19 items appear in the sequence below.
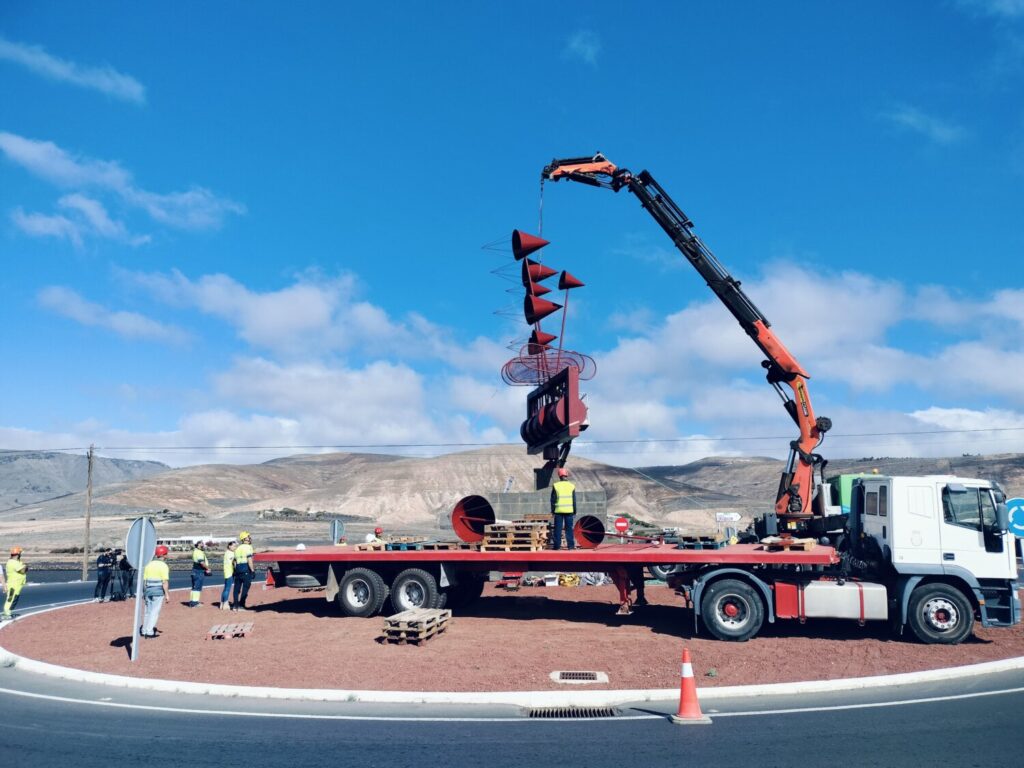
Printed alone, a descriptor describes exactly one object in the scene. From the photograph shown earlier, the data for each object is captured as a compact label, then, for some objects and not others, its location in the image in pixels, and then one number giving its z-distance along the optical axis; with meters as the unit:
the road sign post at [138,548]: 12.20
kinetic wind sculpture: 19.36
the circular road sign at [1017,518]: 14.18
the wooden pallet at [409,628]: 13.68
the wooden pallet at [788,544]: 14.25
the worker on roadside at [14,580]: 17.30
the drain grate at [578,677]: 10.79
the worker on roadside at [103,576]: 22.27
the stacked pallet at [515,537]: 16.19
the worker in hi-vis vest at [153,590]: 14.20
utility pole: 31.83
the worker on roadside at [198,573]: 19.80
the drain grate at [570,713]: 9.06
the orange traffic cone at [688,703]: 8.48
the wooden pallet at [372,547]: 17.48
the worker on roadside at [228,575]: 18.56
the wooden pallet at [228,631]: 14.64
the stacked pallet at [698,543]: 15.50
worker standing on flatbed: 15.91
